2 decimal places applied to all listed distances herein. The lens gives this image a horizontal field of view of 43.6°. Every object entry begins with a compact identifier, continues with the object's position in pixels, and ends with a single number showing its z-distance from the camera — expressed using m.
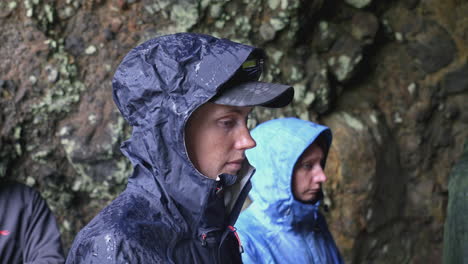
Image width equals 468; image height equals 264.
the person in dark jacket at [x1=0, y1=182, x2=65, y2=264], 2.40
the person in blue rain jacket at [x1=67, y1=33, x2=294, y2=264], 1.36
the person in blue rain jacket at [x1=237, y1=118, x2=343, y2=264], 2.26
